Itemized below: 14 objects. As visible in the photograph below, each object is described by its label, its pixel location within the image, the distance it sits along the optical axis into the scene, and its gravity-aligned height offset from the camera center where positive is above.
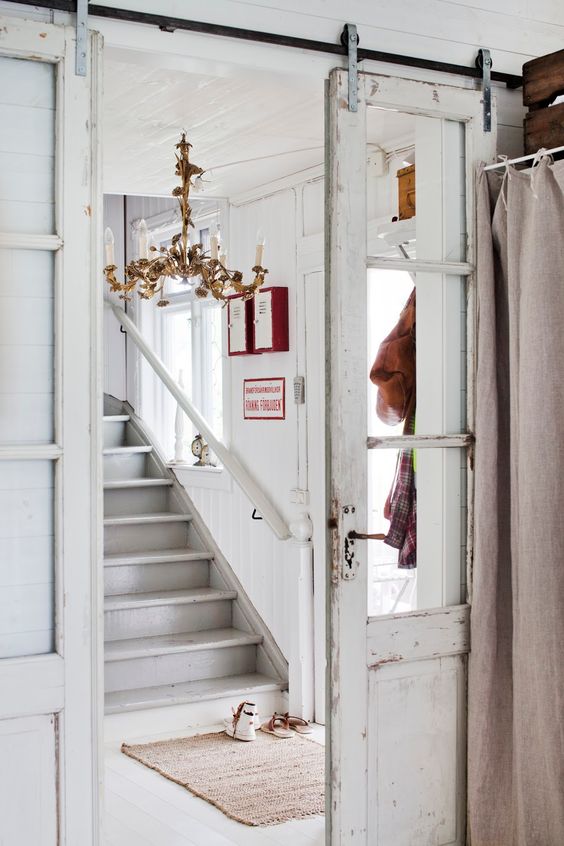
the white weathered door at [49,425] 2.39 +0.02
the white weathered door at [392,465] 2.75 -0.10
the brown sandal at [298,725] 4.56 -1.33
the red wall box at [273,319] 4.88 +0.54
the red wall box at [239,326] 5.11 +0.54
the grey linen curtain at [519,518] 2.74 -0.25
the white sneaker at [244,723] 4.41 -1.28
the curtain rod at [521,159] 2.77 +0.76
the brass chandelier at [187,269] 4.22 +0.70
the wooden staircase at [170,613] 4.77 -0.93
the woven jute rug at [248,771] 3.65 -1.36
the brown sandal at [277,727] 4.50 -1.34
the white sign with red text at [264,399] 4.97 +0.16
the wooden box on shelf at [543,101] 2.88 +0.96
